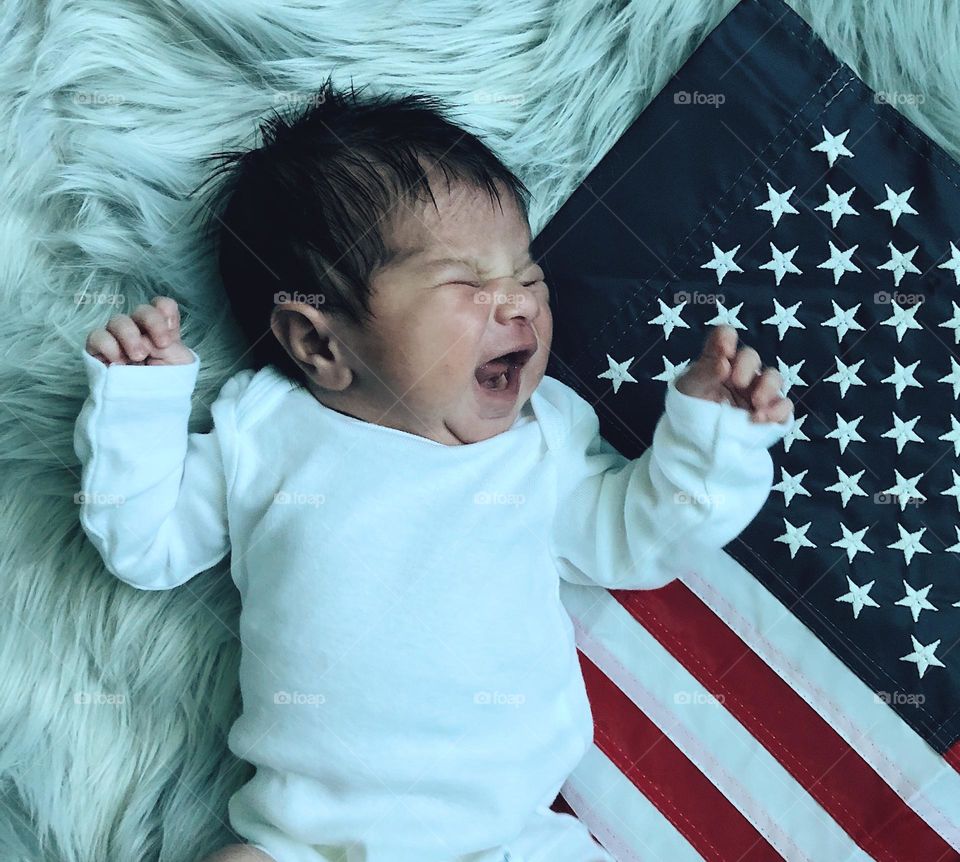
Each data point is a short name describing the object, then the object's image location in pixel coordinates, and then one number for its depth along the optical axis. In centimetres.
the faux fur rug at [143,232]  63
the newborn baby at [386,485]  59
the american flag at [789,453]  63
